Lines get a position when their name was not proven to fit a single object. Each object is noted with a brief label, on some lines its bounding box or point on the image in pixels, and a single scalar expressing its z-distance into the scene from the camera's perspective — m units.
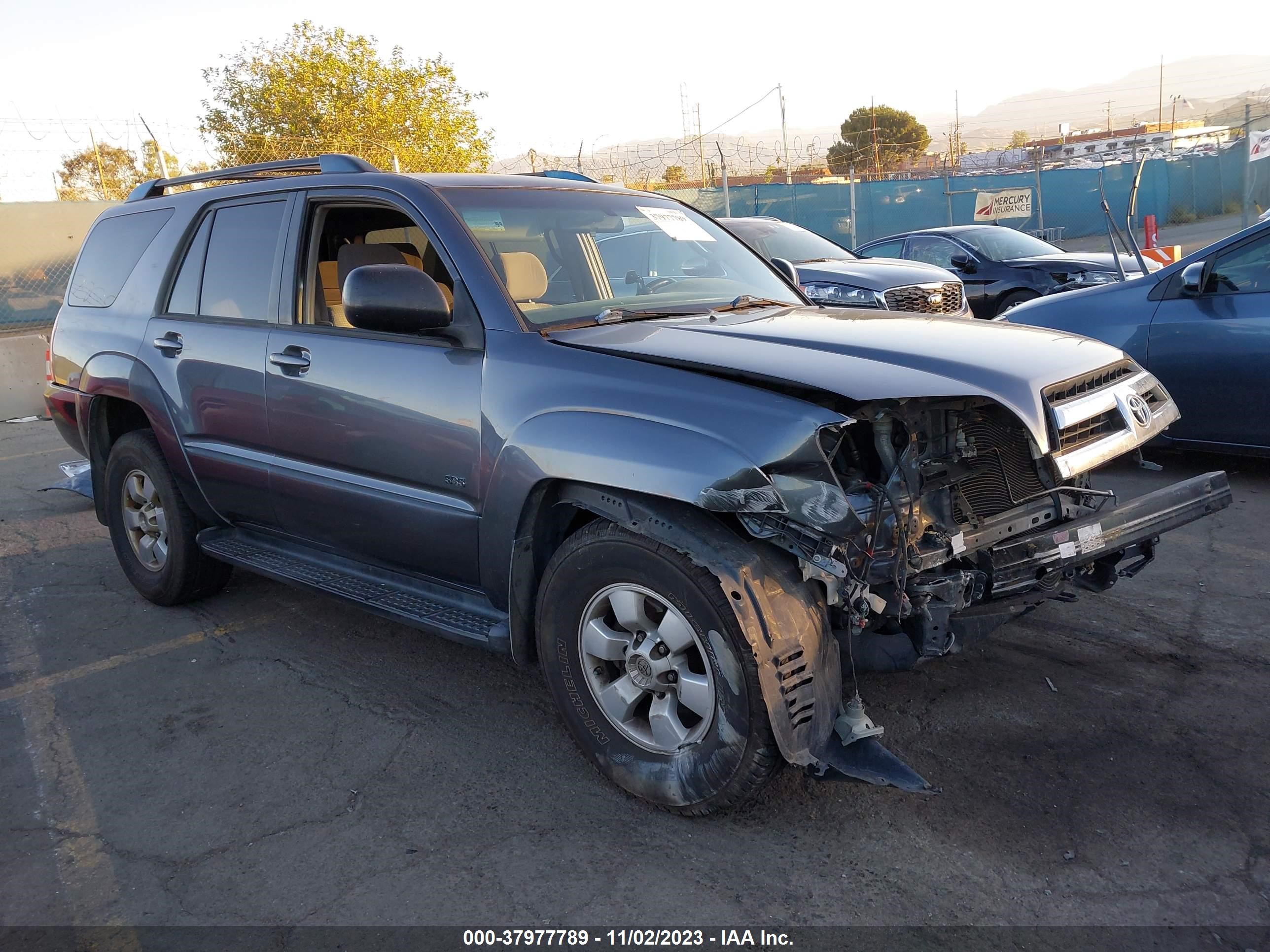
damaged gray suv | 2.68
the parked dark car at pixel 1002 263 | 11.09
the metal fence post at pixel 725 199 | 18.59
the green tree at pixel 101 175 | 18.50
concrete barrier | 11.88
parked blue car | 5.56
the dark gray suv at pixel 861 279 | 8.69
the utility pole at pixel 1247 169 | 20.12
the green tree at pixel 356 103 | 24.14
